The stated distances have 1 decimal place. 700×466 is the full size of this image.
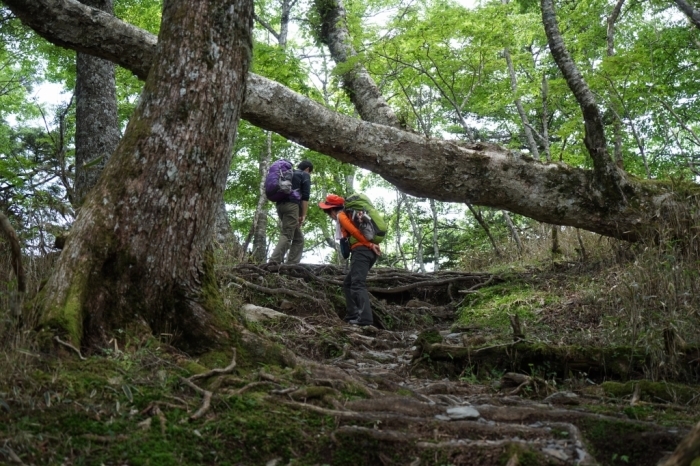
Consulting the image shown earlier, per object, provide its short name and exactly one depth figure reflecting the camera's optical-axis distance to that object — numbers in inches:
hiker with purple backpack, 415.5
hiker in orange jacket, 319.0
